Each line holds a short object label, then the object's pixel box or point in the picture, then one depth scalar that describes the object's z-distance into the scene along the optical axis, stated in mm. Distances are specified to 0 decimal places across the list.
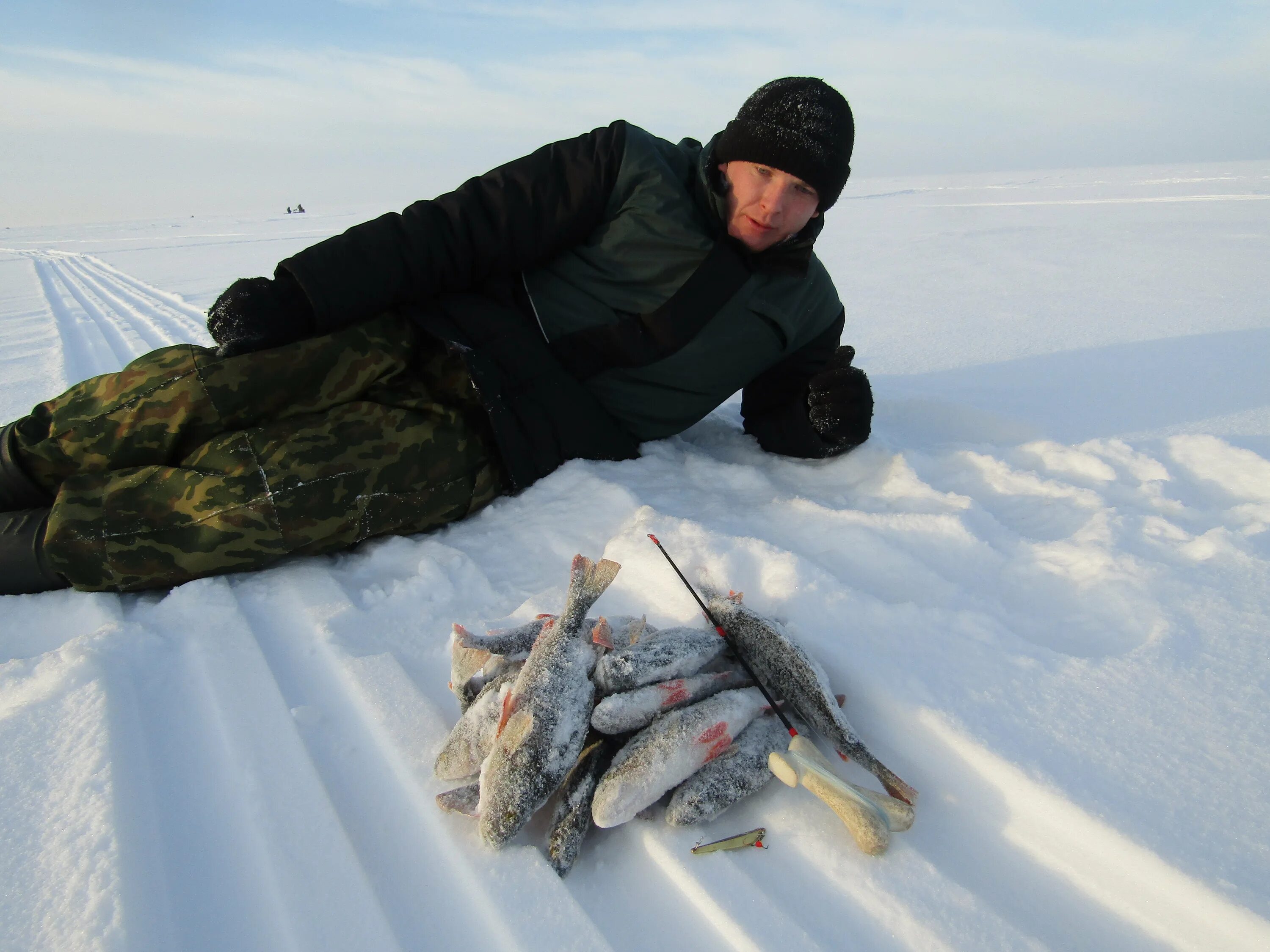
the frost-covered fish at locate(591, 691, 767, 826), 1244
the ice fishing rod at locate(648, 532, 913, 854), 1198
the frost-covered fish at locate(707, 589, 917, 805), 1350
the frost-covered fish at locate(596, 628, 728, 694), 1384
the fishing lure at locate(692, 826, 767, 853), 1250
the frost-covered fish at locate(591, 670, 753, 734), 1331
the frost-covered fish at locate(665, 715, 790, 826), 1278
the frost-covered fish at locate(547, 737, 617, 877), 1230
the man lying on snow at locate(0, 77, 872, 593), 2006
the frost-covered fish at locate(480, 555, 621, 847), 1223
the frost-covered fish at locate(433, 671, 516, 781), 1344
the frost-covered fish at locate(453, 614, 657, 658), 1510
